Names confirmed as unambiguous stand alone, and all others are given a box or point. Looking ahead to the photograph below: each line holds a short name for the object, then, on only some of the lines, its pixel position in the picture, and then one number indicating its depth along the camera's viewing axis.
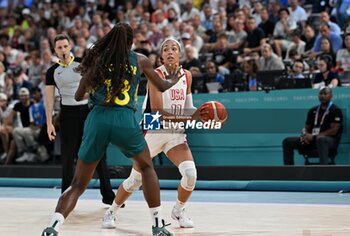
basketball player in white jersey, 8.69
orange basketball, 8.90
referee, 10.48
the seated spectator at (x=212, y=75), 16.01
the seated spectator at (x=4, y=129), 17.99
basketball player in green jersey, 7.29
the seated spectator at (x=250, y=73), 15.12
